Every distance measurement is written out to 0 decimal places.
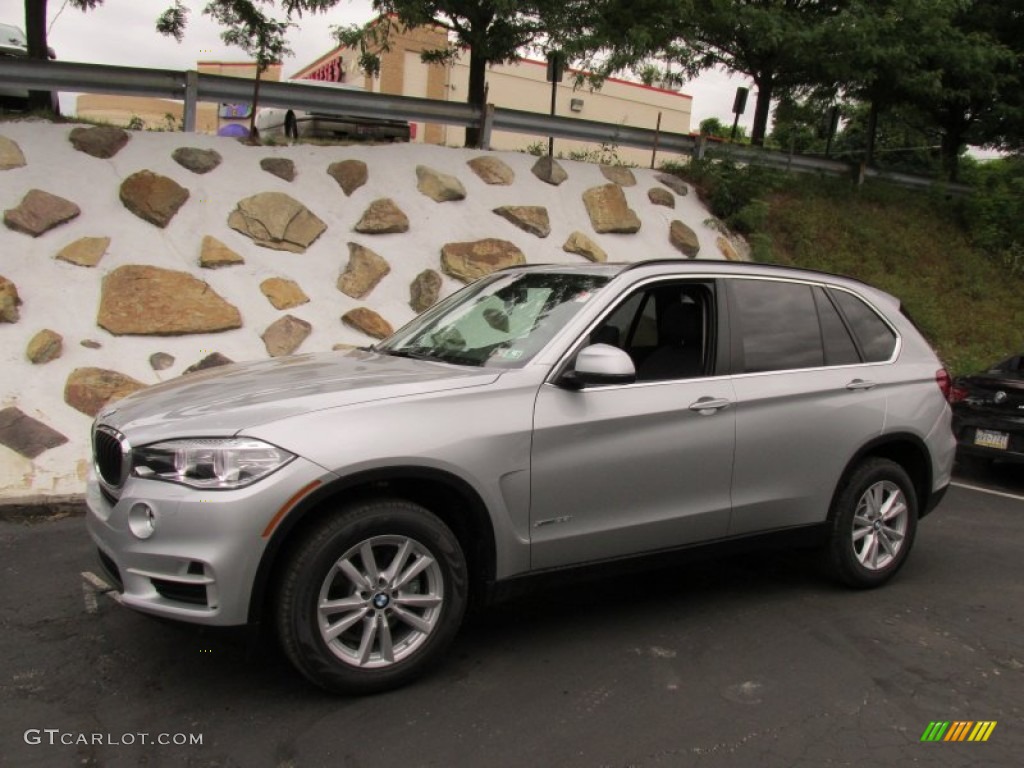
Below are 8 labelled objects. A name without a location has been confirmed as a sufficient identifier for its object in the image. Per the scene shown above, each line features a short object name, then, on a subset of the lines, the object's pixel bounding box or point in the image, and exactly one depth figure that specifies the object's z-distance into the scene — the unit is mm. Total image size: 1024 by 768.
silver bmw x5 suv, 3090
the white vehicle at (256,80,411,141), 10414
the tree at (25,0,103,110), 9398
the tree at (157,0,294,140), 9886
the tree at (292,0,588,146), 10039
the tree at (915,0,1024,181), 13484
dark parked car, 7438
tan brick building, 30031
